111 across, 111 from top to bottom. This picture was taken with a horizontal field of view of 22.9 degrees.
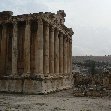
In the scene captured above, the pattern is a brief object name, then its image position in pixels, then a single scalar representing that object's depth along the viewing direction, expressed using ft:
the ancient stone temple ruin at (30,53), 93.20
